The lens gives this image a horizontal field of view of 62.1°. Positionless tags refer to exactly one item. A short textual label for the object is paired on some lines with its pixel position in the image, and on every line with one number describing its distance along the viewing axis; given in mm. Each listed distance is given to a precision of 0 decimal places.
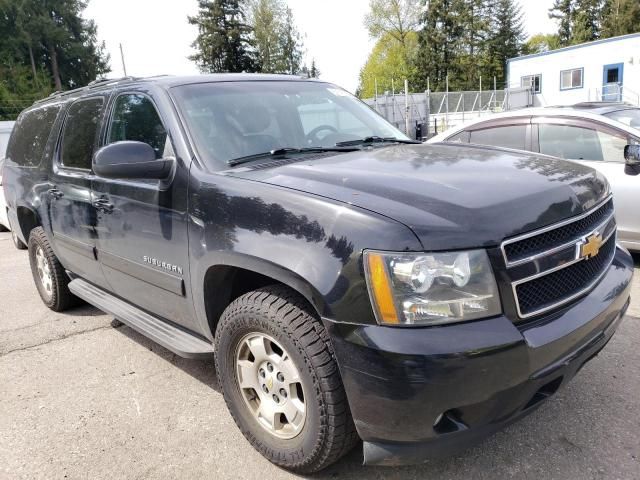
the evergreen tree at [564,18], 61125
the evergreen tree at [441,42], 56969
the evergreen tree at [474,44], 58094
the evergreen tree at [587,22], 55875
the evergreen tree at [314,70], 63812
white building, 28266
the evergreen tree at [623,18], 47778
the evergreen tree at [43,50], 46500
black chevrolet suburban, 1931
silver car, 5098
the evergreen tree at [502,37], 58781
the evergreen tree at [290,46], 60406
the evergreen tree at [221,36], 53938
